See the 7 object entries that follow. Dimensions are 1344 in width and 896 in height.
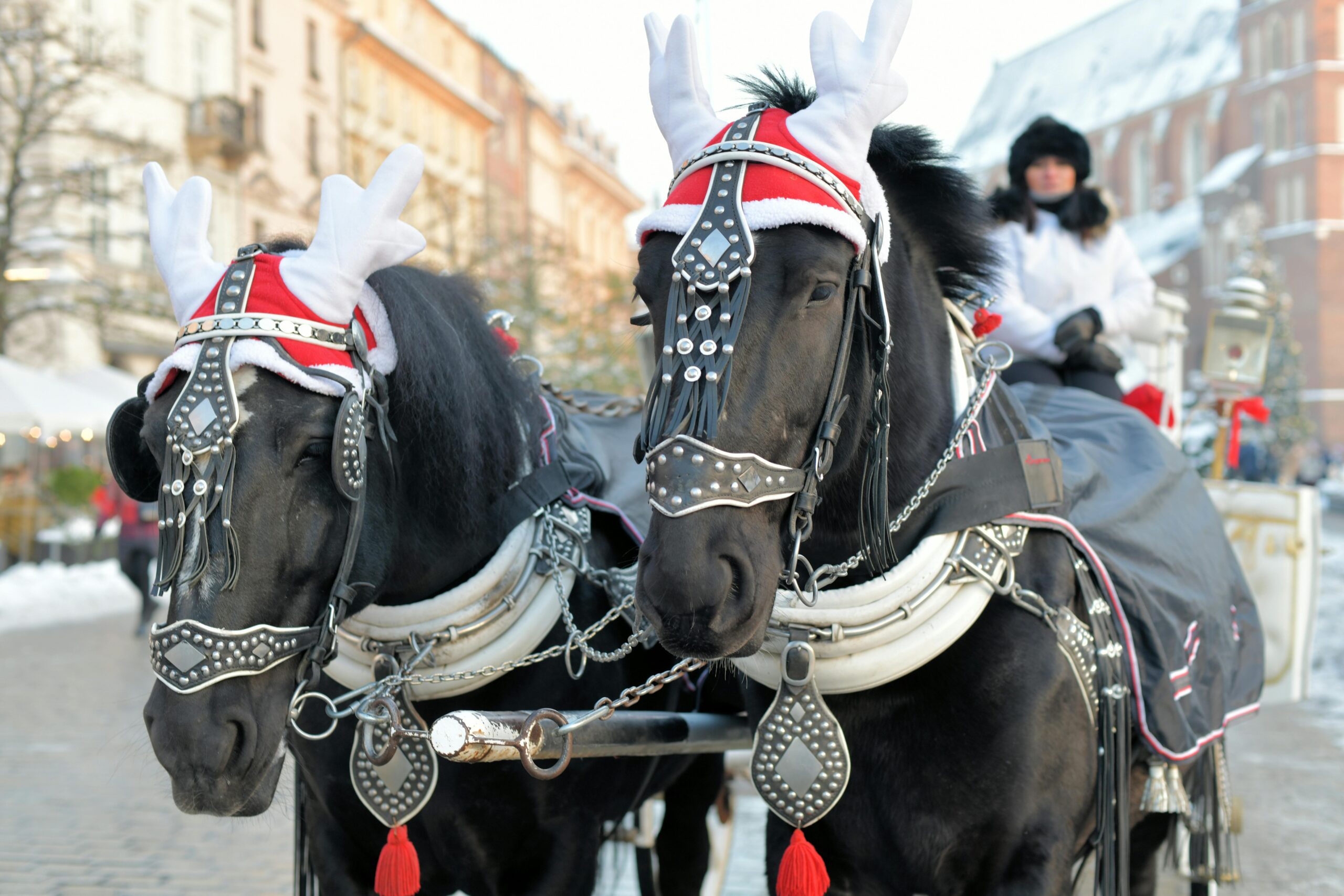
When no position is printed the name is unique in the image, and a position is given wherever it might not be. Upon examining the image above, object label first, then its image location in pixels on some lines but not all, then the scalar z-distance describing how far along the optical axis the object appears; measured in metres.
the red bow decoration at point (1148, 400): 4.18
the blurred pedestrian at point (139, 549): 12.78
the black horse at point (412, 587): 2.24
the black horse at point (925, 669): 2.08
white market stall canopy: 13.93
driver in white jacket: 4.41
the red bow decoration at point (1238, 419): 4.88
